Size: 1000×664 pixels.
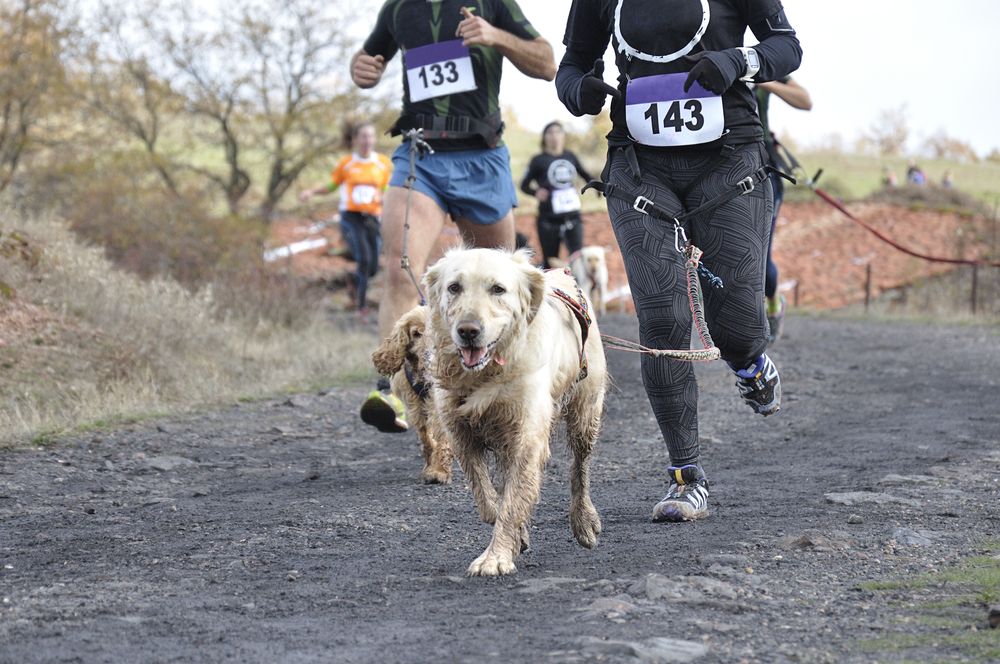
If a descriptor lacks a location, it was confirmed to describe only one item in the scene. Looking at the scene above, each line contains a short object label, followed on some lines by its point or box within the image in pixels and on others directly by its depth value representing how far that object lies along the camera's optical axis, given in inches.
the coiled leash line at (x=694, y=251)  416.2
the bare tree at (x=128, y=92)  1405.0
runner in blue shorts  551.8
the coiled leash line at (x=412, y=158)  543.5
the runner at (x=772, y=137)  723.4
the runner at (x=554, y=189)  1239.5
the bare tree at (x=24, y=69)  1224.8
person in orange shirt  1229.7
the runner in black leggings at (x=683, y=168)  410.9
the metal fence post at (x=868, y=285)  1565.7
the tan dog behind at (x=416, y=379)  505.7
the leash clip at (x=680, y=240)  417.7
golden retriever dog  353.4
